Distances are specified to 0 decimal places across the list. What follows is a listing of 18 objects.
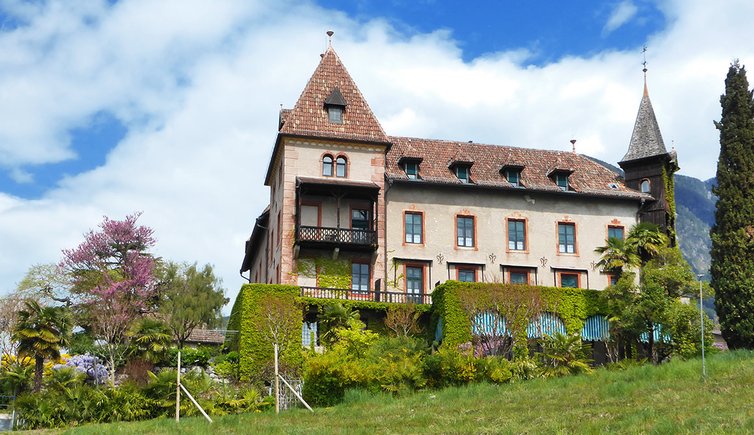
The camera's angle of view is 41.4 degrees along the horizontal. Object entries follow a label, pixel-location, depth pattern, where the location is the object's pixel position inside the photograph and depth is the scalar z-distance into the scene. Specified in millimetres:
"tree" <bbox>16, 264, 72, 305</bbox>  68062
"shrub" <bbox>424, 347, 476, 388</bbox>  37156
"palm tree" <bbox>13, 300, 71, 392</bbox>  39219
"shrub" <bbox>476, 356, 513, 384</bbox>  37094
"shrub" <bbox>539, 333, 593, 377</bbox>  38500
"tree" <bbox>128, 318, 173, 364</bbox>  43250
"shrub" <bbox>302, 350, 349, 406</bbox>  36125
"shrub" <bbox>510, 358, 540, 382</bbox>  38169
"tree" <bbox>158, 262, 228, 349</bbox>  58438
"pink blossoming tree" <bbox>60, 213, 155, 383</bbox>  54188
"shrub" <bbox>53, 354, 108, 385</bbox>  44953
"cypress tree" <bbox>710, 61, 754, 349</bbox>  39688
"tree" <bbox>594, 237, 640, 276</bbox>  45469
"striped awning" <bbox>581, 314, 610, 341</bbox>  45188
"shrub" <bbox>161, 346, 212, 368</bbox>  44688
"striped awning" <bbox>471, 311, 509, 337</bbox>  42281
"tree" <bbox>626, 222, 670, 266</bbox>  45894
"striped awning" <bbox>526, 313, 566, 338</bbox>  43469
